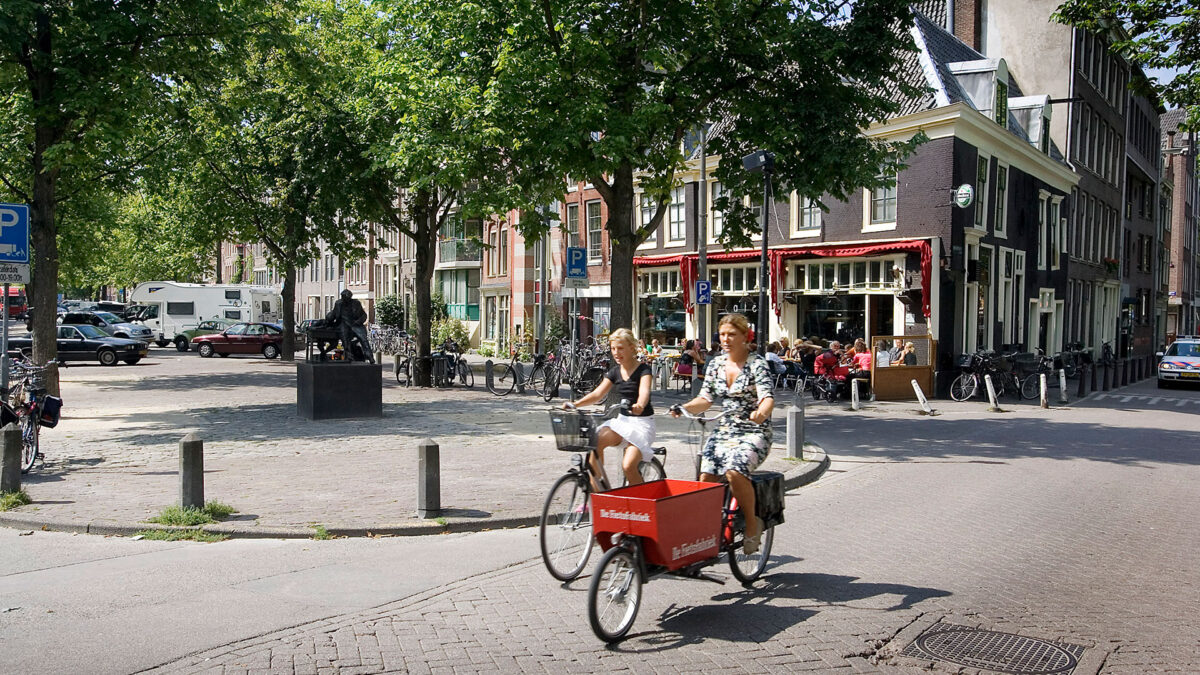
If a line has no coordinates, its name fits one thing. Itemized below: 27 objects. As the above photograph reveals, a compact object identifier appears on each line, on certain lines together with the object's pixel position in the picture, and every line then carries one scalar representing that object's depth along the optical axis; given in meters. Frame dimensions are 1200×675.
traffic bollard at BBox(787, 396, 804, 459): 12.03
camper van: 47.50
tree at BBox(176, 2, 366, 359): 17.50
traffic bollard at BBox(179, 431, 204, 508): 8.24
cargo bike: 5.08
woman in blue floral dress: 5.97
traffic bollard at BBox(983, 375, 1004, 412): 19.75
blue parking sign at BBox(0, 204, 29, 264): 10.87
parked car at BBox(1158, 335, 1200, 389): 28.48
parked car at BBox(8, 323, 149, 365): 33.31
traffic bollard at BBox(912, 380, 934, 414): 18.53
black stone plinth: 16.16
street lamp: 13.42
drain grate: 4.84
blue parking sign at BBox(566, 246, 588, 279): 18.14
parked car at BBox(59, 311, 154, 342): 38.53
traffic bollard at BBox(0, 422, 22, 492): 8.95
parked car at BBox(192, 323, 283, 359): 39.47
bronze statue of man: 16.81
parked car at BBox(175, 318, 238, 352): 43.41
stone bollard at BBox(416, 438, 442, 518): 8.34
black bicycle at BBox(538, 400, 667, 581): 6.26
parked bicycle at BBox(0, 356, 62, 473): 10.55
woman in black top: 6.48
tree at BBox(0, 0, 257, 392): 14.54
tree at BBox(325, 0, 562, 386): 15.05
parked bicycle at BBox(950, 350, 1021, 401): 22.44
